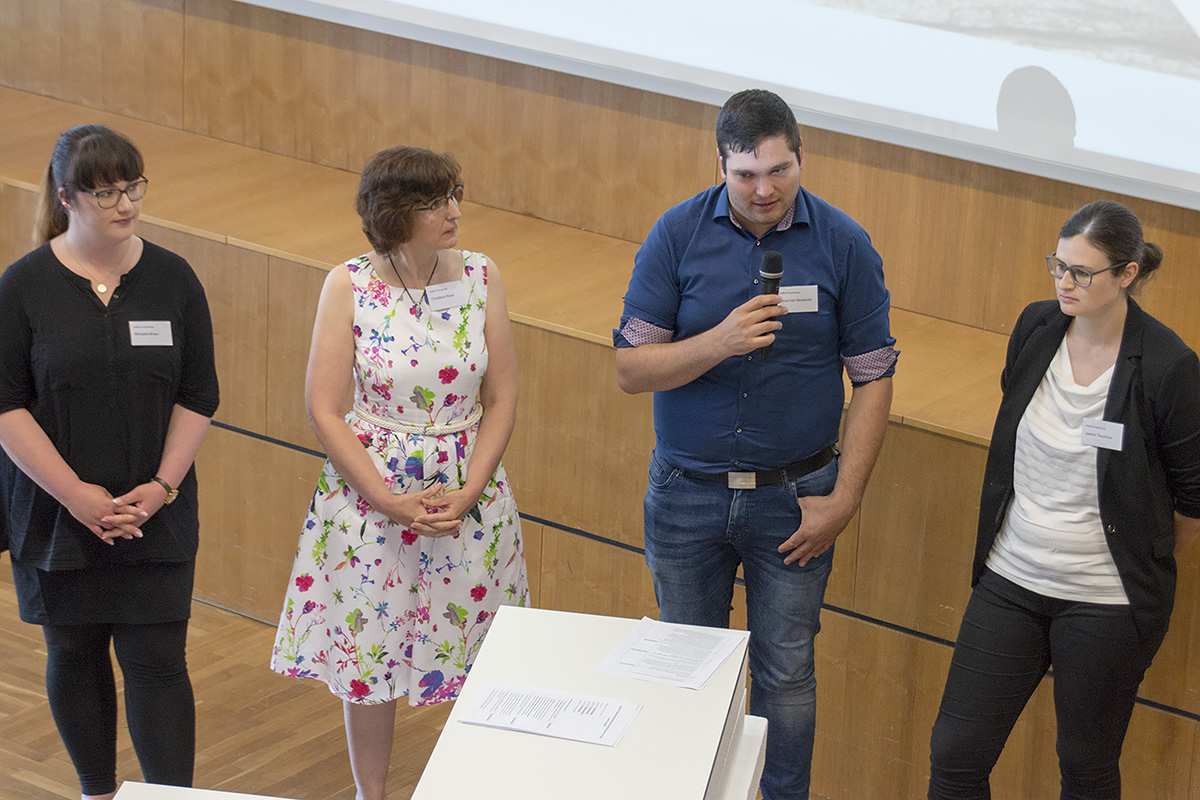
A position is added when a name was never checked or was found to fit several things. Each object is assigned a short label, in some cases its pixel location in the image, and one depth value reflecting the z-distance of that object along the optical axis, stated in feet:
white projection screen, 21.16
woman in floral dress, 18.25
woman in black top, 17.02
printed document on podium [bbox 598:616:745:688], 13.44
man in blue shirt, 17.22
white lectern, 11.88
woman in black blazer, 16.32
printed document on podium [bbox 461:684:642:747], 12.55
